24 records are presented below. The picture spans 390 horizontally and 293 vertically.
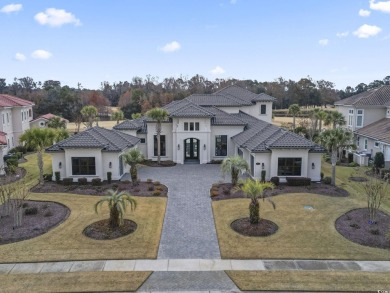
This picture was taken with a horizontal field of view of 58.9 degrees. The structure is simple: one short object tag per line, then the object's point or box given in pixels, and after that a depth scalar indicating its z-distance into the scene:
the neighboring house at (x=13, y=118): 44.88
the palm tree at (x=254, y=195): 19.58
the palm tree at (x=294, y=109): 64.94
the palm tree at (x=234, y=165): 27.98
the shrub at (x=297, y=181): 29.05
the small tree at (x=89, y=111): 58.72
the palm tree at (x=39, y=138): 28.98
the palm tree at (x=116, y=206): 19.03
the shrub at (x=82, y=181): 30.08
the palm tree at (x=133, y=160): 29.62
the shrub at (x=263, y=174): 29.67
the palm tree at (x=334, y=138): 28.74
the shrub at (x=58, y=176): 30.44
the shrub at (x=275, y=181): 29.17
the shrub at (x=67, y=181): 30.02
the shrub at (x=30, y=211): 22.22
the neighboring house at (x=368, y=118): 39.34
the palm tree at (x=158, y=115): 37.19
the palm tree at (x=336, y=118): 45.84
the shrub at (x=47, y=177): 31.12
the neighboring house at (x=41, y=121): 62.15
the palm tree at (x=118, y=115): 70.93
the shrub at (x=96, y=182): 29.81
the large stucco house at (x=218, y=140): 29.86
